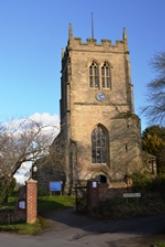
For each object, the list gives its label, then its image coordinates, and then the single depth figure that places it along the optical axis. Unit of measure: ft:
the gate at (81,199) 58.73
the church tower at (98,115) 96.36
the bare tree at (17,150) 62.28
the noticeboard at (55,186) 89.40
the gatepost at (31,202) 46.90
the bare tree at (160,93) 70.93
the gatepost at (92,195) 55.83
